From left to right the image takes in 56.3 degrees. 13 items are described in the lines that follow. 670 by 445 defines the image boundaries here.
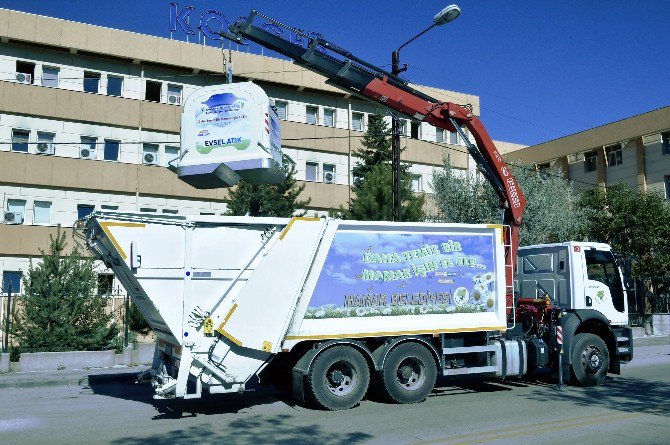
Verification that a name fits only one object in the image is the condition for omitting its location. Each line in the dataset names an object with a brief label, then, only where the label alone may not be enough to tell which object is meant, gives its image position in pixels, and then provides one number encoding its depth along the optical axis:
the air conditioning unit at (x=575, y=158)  40.50
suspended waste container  10.18
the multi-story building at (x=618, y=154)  35.25
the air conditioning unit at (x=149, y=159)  26.09
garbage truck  9.16
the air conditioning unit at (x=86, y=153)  25.34
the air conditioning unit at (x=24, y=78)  24.42
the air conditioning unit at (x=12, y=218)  23.88
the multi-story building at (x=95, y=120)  24.27
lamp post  17.29
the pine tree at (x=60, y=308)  15.67
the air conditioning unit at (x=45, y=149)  24.62
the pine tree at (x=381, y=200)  20.47
